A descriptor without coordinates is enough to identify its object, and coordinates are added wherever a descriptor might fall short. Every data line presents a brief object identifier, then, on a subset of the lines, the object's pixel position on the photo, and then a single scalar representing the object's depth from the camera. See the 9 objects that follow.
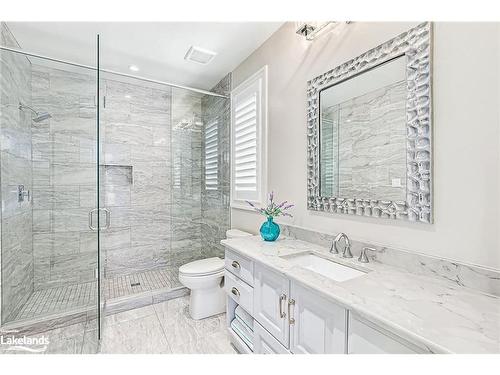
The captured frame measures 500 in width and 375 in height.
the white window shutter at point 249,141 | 2.26
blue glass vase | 1.79
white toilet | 2.16
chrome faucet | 1.42
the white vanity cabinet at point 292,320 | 0.85
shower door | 1.85
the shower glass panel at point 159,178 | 2.93
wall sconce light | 1.59
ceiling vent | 2.32
